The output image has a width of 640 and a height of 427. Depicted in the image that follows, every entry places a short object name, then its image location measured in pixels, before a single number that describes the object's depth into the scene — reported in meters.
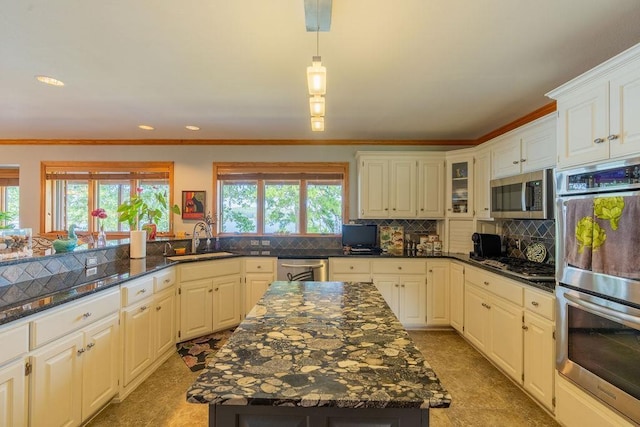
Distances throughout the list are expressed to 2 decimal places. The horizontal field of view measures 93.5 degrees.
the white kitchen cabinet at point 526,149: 2.52
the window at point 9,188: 4.71
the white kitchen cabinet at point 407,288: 3.61
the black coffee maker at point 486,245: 3.37
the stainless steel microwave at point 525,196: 2.55
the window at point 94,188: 4.32
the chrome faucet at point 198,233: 3.90
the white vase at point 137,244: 3.08
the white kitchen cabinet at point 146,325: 2.26
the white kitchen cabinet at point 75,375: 1.56
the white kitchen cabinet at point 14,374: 1.37
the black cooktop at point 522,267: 2.29
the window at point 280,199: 4.33
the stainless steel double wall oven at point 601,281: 1.46
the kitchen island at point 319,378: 0.84
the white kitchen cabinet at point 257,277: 3.68
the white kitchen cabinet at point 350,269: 3.62
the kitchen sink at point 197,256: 3.27
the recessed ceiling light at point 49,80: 2.38
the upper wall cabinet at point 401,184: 3.94
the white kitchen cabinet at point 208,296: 3.16
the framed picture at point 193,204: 4.30
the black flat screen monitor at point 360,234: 4.09
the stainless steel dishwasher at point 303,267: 3.62
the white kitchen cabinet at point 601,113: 1.52
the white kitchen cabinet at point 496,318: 2.37
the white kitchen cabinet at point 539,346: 2.03
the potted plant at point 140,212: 3.10
